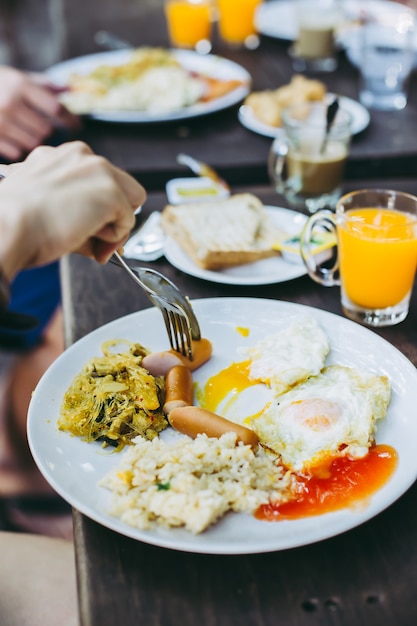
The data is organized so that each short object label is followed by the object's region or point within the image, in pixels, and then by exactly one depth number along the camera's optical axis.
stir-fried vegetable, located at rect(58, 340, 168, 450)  1.12
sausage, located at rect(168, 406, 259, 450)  1.07
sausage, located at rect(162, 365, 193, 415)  1.16
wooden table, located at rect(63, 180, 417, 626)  0.87
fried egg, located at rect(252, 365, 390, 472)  1.07
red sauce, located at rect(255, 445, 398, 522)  0.97
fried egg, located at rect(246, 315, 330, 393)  1.24
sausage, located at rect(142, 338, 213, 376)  1.27
